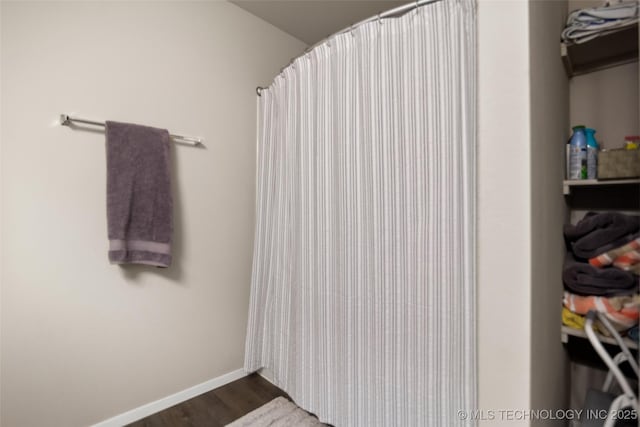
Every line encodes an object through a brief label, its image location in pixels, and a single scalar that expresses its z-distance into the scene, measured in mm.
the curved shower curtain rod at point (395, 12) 1084
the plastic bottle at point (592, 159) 1213
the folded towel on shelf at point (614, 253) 1104
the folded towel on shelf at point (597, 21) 1095
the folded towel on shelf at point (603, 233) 1140
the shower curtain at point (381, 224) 1019
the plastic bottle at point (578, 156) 1225
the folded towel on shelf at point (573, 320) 1103
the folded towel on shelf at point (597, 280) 1050
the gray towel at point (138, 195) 1402
